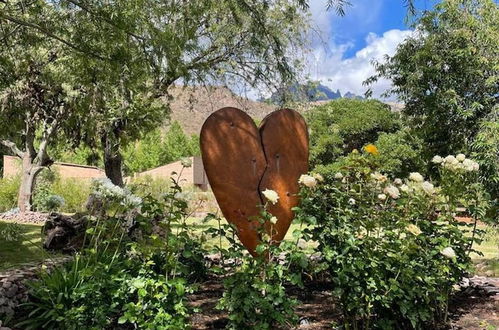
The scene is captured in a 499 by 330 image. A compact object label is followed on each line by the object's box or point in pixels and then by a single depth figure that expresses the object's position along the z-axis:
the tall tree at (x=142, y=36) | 4.20
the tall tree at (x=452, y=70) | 5.46
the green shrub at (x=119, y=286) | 2.43
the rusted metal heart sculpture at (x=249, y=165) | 3.60
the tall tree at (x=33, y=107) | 9.74
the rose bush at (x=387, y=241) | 2.53
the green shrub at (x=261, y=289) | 2.39
